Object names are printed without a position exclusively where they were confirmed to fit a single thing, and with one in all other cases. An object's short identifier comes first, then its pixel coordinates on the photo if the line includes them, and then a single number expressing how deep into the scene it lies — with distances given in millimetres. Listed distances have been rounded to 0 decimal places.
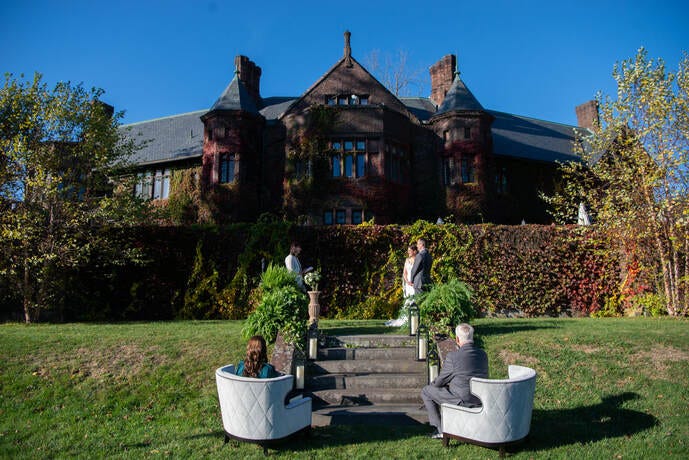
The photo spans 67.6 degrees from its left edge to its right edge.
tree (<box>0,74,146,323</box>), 14461
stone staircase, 7367
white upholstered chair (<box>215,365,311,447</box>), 5969
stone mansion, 22031
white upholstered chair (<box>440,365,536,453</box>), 5883
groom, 11336
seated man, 6195
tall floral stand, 12039
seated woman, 6309
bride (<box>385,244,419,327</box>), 11355
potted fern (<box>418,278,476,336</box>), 9602
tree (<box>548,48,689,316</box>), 14344
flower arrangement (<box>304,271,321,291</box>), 11981
